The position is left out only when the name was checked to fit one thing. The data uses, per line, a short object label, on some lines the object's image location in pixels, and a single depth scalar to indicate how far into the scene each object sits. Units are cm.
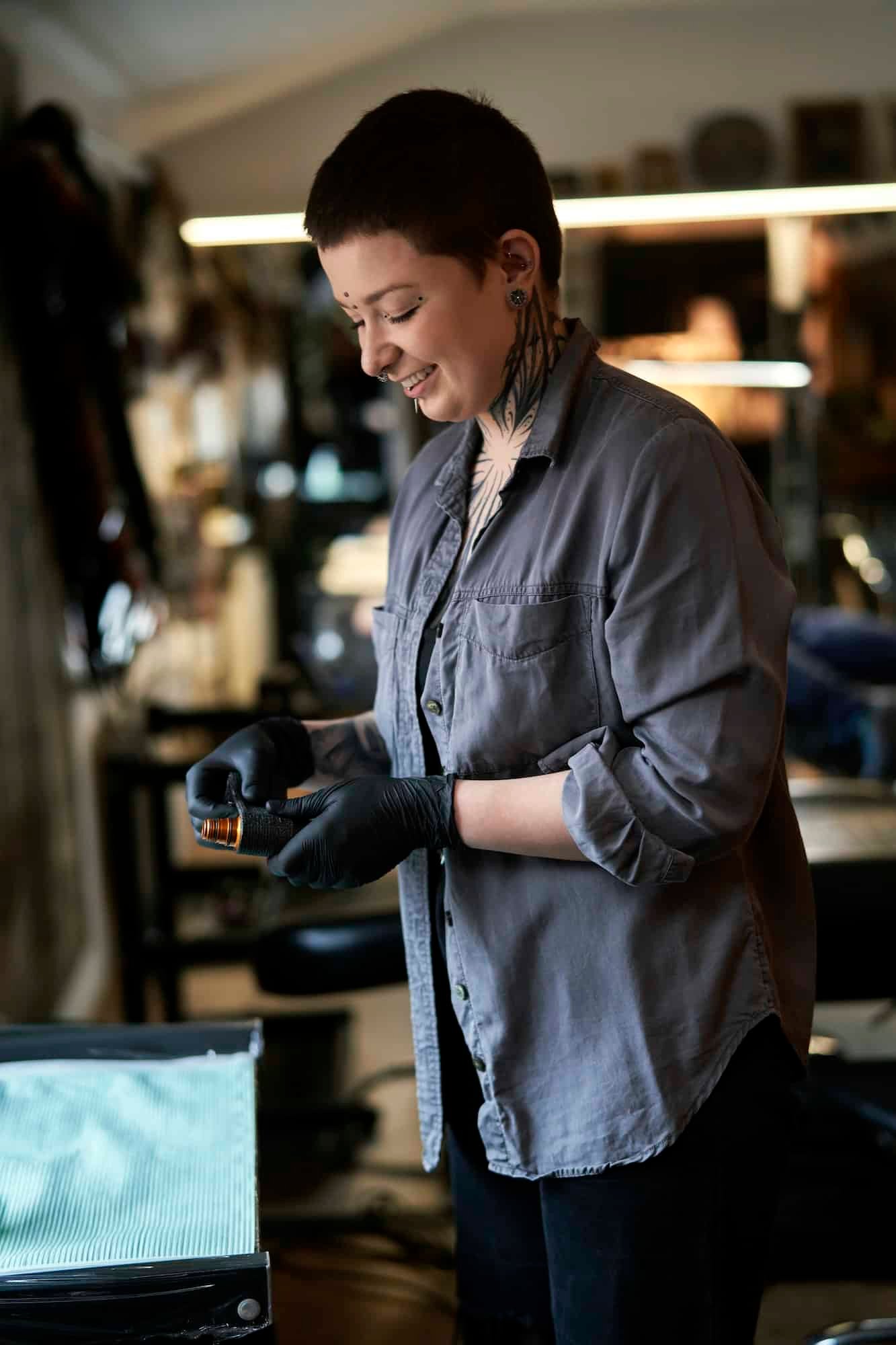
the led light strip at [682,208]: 259
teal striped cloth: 96
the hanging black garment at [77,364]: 272
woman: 100
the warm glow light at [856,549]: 439
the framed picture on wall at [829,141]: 422
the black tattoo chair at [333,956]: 203
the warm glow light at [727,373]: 423
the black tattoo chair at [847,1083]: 187
